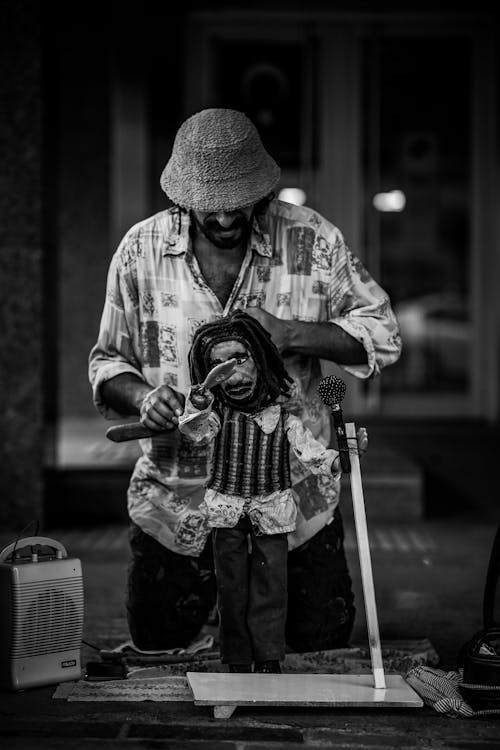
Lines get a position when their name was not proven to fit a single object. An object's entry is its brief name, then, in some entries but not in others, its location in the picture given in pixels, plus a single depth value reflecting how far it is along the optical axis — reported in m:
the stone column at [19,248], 6.47
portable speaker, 3.62
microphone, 3.52
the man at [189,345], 3.99
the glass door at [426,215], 11.27
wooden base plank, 3.36
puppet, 3.61
